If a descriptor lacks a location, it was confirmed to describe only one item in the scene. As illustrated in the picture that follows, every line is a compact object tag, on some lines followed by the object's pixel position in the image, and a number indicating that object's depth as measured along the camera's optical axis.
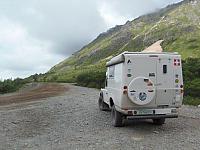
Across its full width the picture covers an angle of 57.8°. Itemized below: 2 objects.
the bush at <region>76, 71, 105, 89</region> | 25.10
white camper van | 6.70
